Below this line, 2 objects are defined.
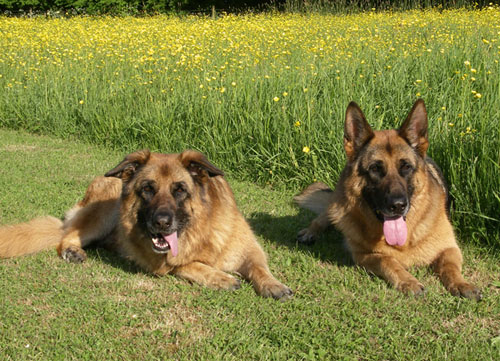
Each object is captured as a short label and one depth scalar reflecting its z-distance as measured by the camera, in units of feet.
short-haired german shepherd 13.78
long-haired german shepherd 13.85
